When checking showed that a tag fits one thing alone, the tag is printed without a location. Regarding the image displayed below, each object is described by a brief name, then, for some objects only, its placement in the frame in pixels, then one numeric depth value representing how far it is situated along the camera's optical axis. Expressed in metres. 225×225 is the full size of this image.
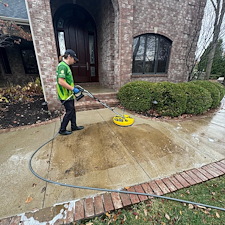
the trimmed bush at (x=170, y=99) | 3.65
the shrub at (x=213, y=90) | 4.39
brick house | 4.86
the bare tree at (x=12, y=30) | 4.74
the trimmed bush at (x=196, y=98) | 3.78
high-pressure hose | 1.38
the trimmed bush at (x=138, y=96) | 3.95
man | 2.34
